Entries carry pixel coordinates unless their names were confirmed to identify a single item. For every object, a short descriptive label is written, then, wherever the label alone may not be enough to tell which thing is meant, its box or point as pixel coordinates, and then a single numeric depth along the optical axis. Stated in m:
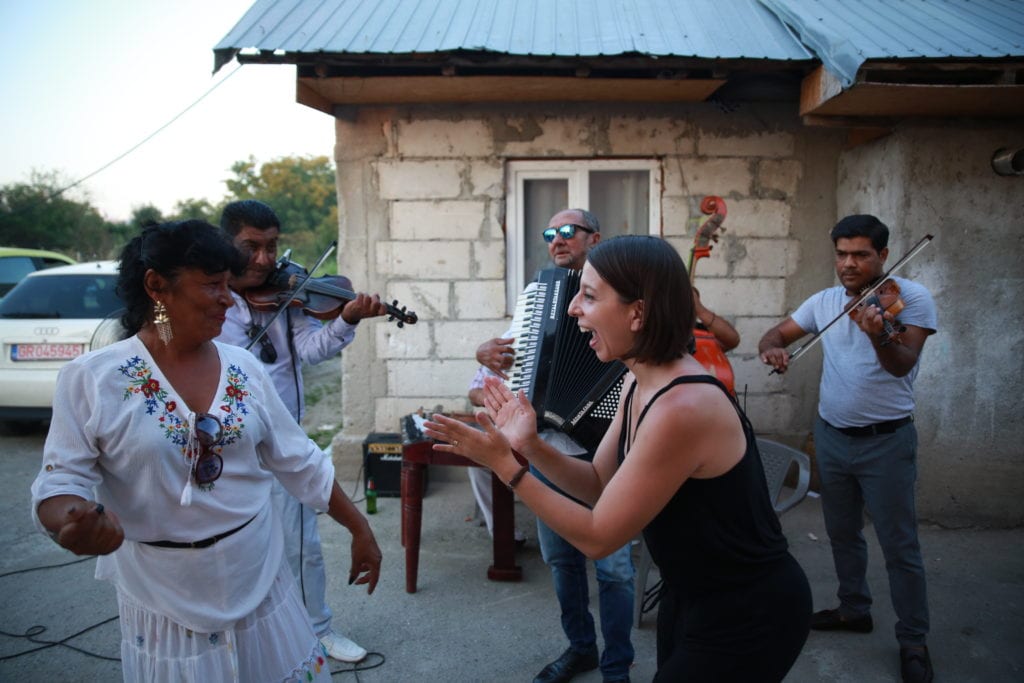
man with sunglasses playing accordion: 2.81
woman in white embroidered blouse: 1.73
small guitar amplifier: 5.13
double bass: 4.04
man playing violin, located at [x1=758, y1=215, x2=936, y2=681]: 2.99
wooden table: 3.86
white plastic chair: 3.41
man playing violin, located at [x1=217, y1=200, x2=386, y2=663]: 2.99
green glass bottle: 4.87
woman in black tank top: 1.59
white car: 6.64
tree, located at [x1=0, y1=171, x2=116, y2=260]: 21.89
